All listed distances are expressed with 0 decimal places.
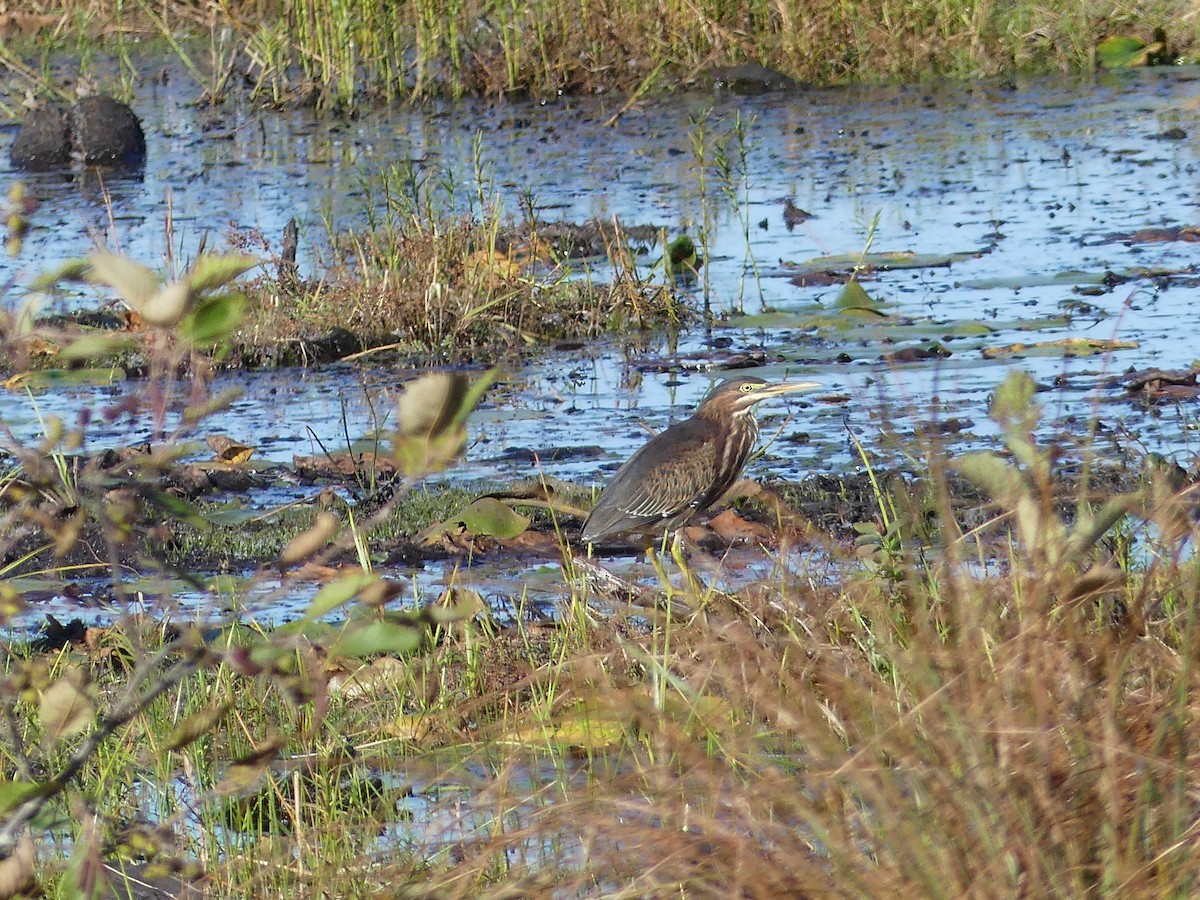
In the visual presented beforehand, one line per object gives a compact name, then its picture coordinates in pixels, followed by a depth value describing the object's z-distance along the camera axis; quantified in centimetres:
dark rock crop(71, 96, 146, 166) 3177
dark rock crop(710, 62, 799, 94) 3484
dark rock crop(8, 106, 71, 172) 3181
